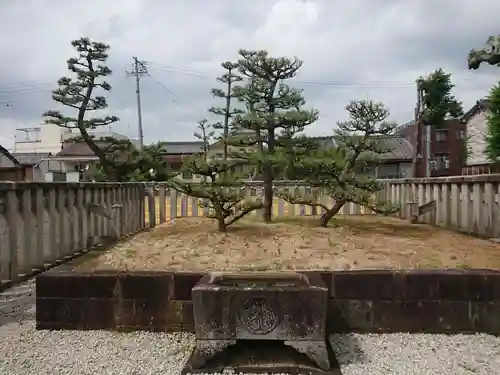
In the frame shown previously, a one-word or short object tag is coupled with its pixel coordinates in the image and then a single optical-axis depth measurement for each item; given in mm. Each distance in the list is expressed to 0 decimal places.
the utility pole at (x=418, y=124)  15203
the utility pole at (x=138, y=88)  18578
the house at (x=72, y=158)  21500
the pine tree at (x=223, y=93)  12189
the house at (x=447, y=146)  23562
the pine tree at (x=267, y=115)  5629
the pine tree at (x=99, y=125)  11391
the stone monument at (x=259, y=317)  2232
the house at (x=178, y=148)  21150
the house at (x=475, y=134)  18344
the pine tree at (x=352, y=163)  5461
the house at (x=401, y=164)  22634
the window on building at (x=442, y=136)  24761
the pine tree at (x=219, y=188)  5172
